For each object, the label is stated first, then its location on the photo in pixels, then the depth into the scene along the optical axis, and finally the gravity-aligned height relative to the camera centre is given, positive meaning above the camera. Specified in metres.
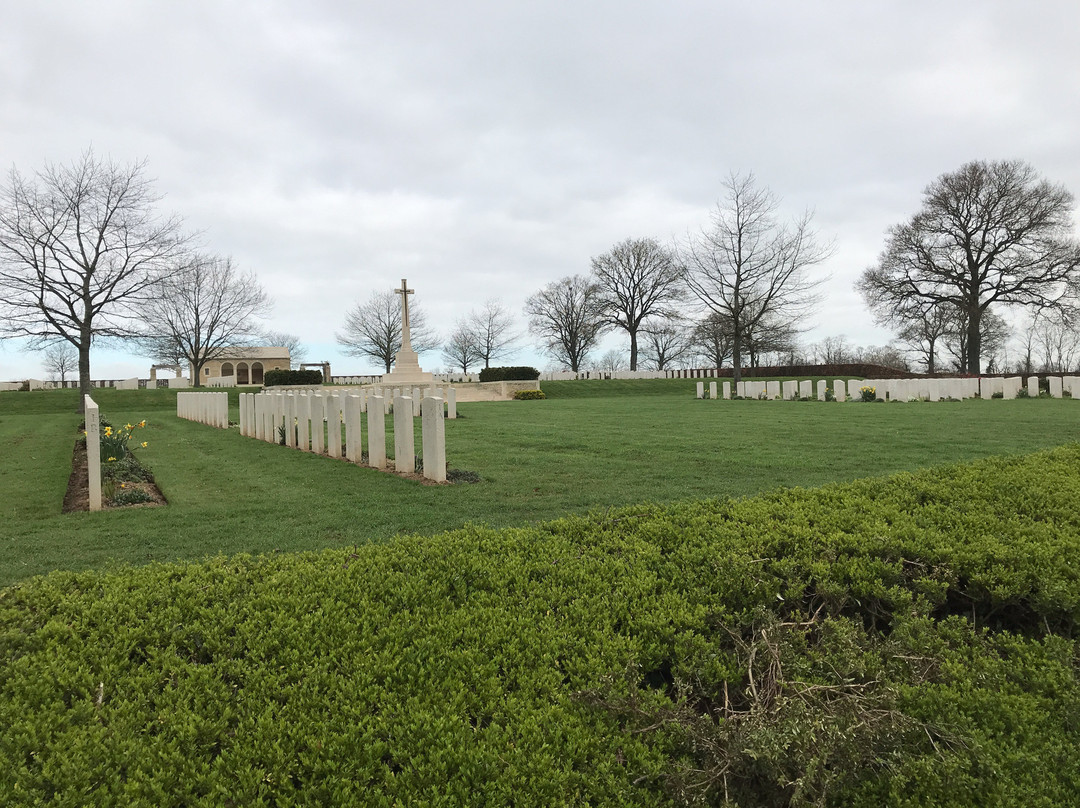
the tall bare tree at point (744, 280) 29.91 +5.37
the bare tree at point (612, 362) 68.44 +2.95
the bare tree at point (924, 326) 31.81 +3.66
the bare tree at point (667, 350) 58.14 +3.80
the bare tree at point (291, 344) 63.10 +4.85
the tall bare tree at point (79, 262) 20.80 +4.48
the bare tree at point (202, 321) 35.78 +4.09
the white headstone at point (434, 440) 6.64 -0.56
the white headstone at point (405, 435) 7.17 -0.54
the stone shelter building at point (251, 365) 52.69 +2.10
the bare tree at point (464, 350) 61.38 +3.92
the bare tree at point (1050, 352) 51.56 +3.00
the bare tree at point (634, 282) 48.00 +8.28
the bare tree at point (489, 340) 60.28 +4.75
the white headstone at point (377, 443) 7.53 -0.67
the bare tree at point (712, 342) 32.06 +3.44
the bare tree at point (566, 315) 54.28 +6.46
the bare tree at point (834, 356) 62.22 +3.22
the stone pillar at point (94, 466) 5.80 -0.71
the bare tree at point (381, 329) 52.38 +5.11
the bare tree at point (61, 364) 55.54 +2.43
